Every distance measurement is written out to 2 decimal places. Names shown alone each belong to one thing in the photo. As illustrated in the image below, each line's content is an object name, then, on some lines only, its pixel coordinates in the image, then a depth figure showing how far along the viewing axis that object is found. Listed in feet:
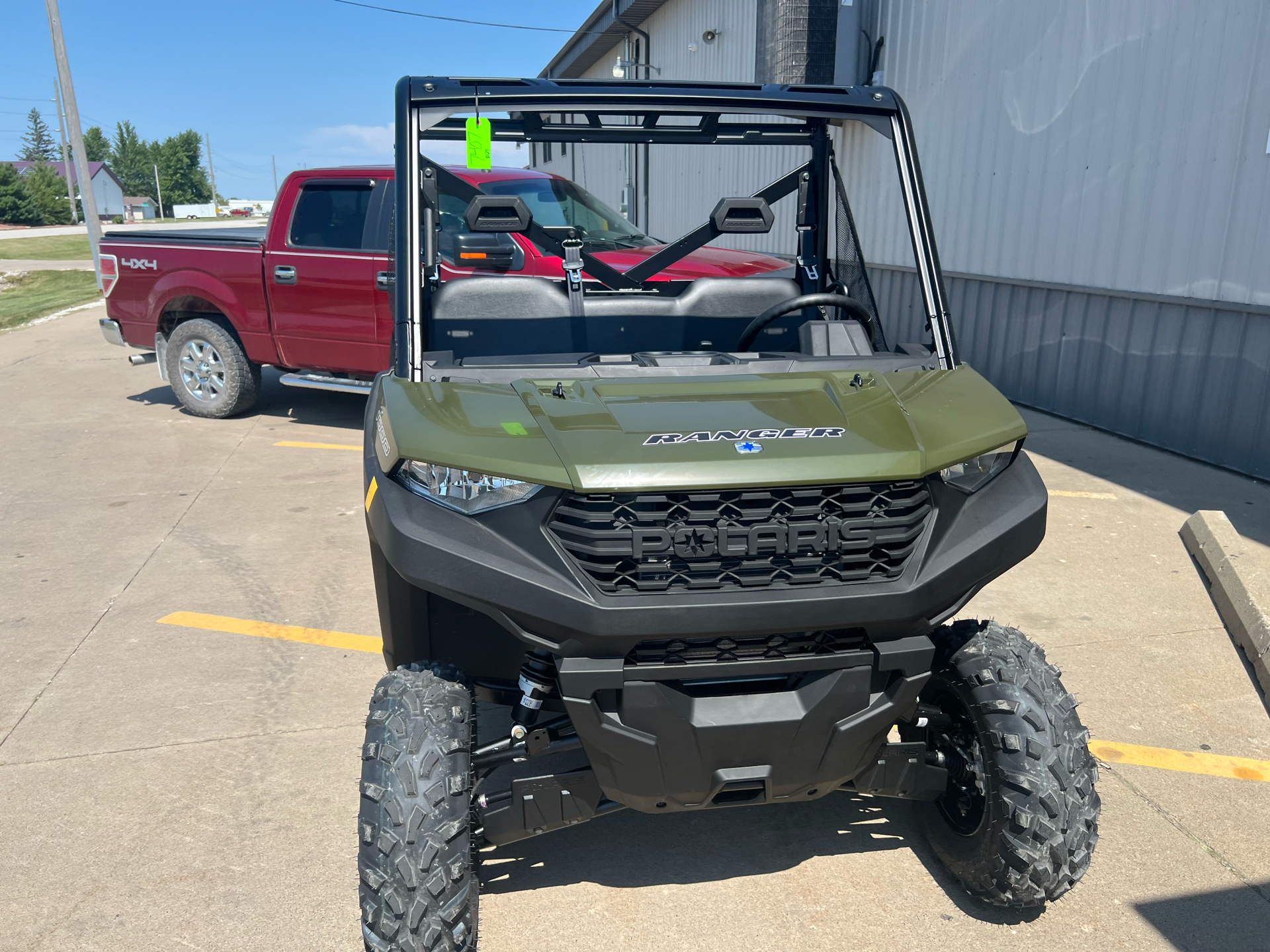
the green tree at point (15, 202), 257.55
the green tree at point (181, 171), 475.31
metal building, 22.45
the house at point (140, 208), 420.77
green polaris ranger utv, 7.43
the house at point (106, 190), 344.69
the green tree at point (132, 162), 494.59
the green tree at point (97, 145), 499.10
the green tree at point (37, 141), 547.08
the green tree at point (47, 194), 263.90
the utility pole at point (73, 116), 58.75
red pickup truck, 26.16
